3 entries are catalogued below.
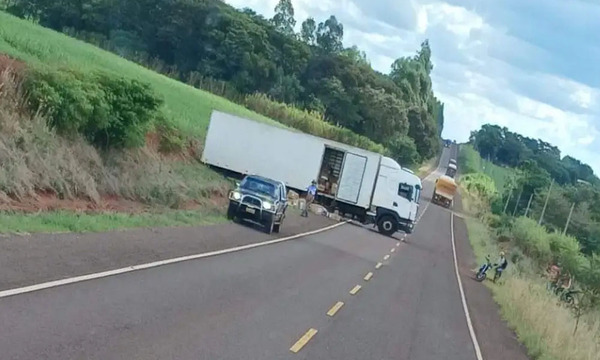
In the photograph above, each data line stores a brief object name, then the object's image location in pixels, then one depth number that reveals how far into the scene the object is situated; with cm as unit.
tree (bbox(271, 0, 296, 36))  12850
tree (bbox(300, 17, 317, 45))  13062
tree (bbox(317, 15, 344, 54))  13100
